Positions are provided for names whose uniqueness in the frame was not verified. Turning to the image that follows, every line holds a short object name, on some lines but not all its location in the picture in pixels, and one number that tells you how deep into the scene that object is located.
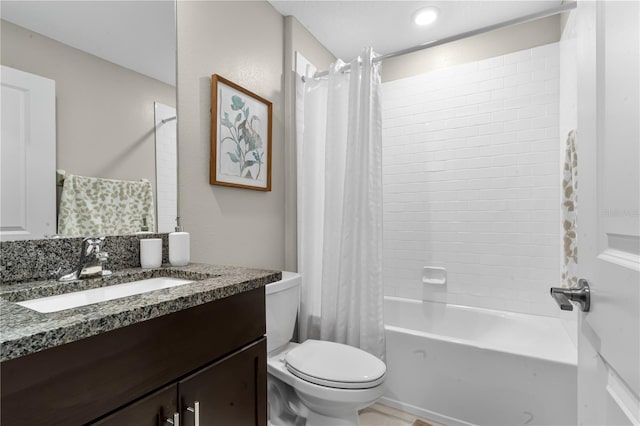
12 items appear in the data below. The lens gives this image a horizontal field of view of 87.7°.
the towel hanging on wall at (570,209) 1.79
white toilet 1.38
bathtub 1.56
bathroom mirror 1.02
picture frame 1.68
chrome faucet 1.04
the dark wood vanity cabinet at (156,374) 0.57
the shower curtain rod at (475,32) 1.67
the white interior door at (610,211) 0.50
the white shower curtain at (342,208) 1.90
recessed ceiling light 2.12
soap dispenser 1.33
